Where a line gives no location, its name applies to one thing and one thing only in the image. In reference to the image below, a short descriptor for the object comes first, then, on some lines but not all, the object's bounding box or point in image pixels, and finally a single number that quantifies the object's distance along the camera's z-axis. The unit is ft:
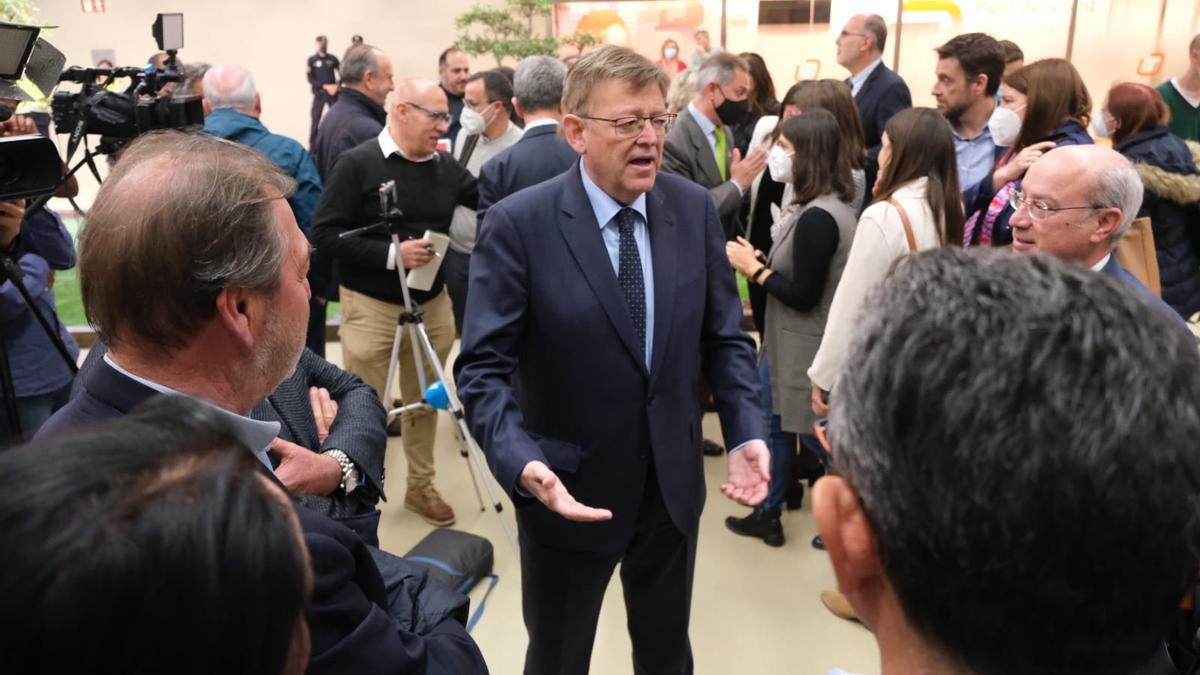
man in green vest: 16.85
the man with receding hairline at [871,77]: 15.31
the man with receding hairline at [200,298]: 3.37
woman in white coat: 8.00
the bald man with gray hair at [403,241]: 10.59
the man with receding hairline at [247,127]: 12.03
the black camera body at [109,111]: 7.46
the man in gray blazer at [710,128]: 12.96
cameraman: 8.09
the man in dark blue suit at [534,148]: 11.09
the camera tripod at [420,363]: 9.98
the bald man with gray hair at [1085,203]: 6.34
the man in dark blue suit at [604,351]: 5.90
